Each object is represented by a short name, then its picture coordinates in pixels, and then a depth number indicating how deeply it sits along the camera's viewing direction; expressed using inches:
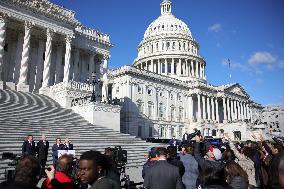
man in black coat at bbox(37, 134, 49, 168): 456.5
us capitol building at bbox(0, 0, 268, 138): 1091.3
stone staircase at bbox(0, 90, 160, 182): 616.2
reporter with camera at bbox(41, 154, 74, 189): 130.1
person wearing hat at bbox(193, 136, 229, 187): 138.1
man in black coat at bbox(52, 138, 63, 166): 459.8
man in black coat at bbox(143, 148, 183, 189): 177.6
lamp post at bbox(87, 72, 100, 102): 967.1
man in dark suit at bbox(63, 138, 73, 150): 483.6
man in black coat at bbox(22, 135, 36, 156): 449.5
